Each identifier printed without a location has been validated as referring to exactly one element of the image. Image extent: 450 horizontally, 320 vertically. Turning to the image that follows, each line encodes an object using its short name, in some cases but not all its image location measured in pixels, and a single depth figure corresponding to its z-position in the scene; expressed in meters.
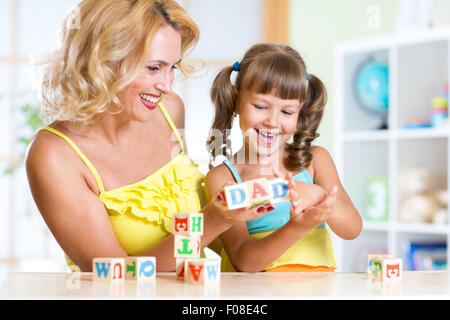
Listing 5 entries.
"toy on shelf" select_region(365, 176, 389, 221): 3.15
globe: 3.20
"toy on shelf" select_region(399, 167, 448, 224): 2.89
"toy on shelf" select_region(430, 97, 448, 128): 2.91
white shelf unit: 2.99
